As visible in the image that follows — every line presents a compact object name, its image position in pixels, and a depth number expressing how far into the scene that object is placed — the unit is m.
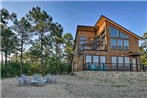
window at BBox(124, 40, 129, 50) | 13.14
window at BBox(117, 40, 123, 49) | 13.02
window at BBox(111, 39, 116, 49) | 12.83
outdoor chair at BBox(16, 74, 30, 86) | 7.39
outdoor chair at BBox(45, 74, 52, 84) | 8.16
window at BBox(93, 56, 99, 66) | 11.93
